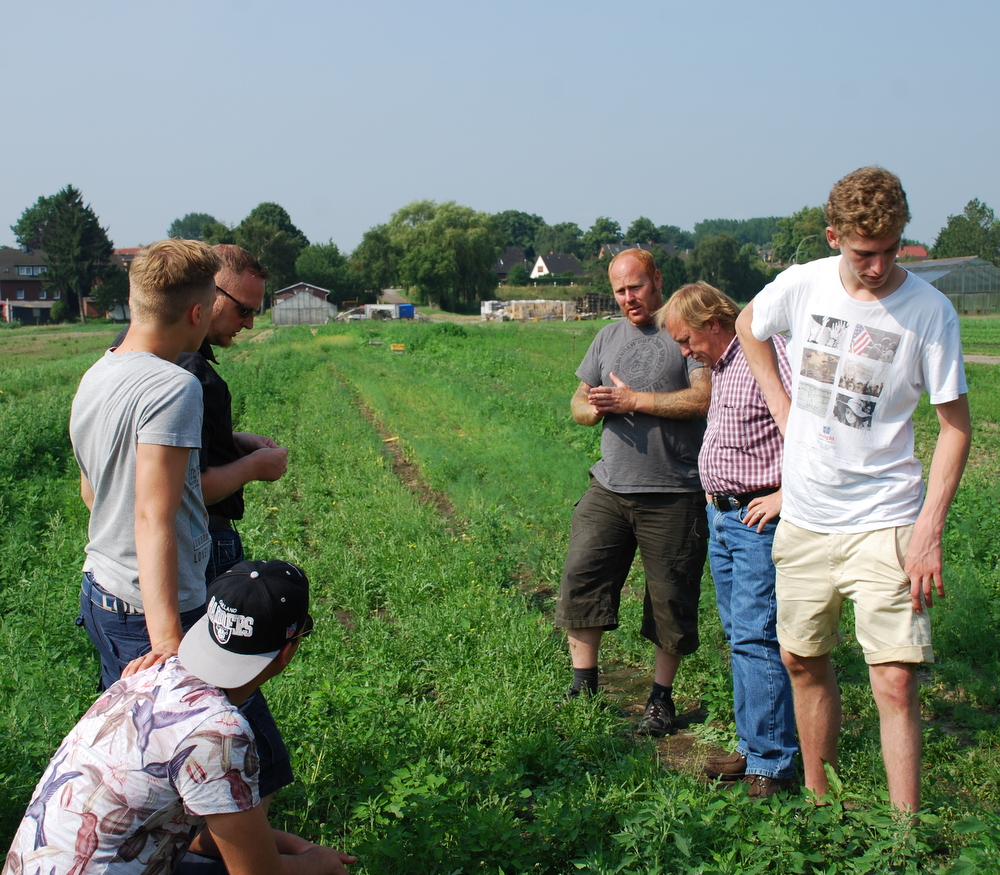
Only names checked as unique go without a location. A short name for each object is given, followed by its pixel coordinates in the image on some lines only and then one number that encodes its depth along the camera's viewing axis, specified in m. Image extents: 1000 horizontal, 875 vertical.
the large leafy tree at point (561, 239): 144.12
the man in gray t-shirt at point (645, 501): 3.83
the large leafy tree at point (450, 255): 70.44
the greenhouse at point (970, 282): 53.53
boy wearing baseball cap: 1.74
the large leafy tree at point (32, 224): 97.25
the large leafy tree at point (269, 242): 71.75
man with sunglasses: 2.66
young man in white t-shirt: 2.50
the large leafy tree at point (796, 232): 86.71
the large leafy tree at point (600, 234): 134.62
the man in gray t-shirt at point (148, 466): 2.15
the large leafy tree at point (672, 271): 66.69
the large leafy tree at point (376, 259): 76.44
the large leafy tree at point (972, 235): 77.94
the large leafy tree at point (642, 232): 133.50
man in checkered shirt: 3.12
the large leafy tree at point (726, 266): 71.50
